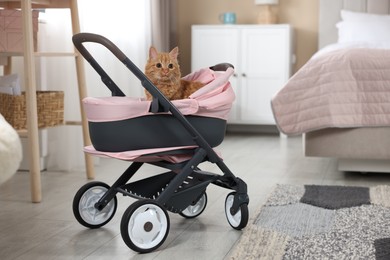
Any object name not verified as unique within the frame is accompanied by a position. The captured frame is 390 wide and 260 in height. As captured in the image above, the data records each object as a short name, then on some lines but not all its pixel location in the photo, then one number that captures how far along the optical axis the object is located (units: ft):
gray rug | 5.91
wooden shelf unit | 8.29
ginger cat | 6.61
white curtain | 10.80
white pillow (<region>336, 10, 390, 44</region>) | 14.25
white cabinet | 15.92
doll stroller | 6.00
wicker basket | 9.33
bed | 9.39
